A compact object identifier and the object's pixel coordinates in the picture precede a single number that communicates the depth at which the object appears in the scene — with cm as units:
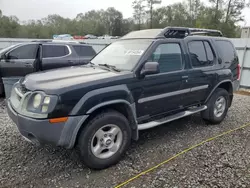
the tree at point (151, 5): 4791
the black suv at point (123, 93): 261
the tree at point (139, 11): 4922
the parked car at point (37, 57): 652
